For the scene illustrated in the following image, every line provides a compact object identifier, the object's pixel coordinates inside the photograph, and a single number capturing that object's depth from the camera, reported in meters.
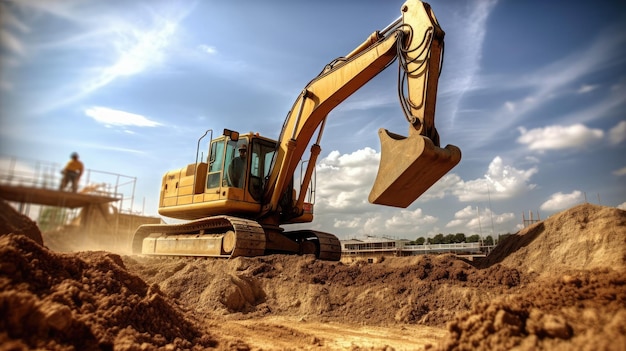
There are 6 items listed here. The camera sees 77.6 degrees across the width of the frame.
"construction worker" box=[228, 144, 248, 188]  9.84
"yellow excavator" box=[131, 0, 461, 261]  6.46
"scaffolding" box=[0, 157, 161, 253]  15.95
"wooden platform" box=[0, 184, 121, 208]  7.59
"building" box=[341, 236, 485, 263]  13.68
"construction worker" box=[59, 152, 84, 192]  9.01
